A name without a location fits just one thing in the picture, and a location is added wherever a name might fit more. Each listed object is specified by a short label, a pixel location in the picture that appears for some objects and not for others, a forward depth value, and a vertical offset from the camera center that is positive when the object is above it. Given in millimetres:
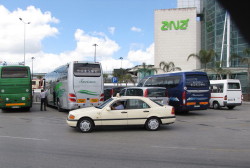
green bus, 19047 +158
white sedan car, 10586 -967
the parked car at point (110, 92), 28038 -273
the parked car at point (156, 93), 15830 -213
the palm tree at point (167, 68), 58312 +4791
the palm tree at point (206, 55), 40938 +5041
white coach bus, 17203 +269
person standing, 21384 -596
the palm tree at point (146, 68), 59078 +4587
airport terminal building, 72438 +14276
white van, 21922 -297
